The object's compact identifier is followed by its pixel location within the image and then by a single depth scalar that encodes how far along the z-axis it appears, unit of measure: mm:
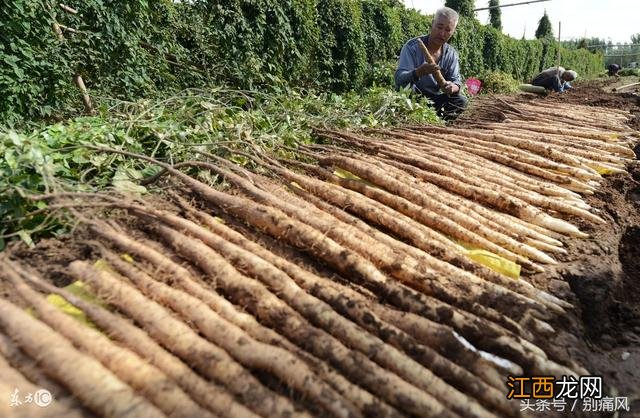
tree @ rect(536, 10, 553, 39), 34834
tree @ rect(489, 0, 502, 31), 29562
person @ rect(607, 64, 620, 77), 24552
